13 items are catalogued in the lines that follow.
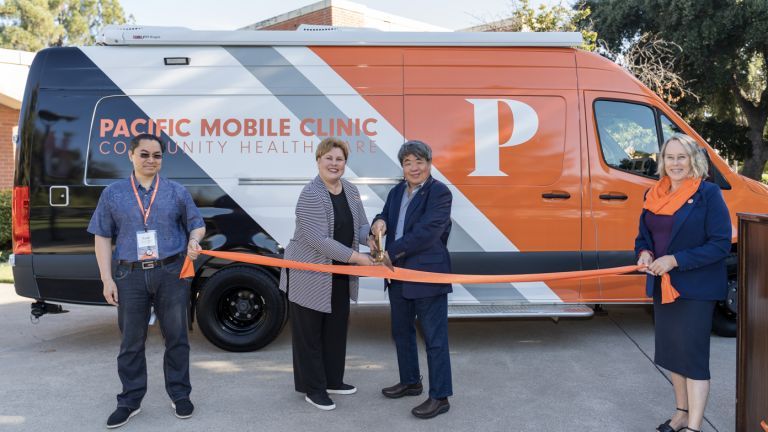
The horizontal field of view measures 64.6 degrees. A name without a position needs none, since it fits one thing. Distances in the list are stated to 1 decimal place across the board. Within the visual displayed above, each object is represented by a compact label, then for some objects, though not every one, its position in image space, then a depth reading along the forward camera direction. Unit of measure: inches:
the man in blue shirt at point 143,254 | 141.5
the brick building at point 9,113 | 474.9
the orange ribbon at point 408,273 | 145.6
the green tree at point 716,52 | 588.7
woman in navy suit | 125.7
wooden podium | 120.2
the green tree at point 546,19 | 482.9
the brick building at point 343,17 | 609.6
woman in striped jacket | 147.8
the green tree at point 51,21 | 1276.0
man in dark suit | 146.3
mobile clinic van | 194.9
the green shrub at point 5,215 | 418.3
